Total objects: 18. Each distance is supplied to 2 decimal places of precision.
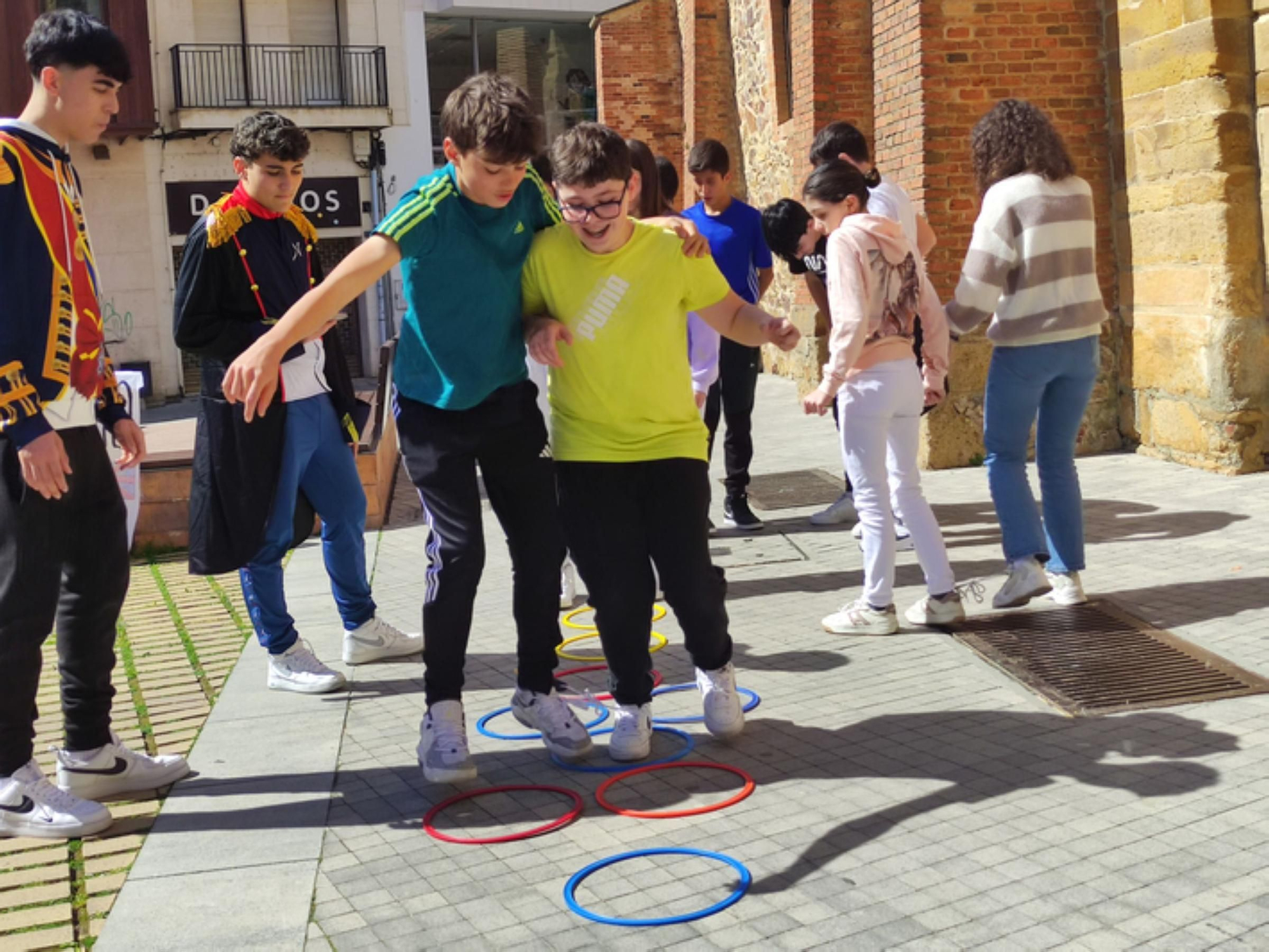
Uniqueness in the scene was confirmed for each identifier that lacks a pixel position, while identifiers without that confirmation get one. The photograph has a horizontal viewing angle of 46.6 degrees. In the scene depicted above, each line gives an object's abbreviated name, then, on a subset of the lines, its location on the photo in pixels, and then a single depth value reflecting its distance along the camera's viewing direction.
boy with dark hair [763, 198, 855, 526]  6.57
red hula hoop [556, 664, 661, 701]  5.79
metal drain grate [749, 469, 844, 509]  9.46
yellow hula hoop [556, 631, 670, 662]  6.04
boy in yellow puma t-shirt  4.50
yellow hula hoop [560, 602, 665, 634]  6.45
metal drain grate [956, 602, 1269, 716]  4.96
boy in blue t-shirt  8.09
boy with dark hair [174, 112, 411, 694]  5.42
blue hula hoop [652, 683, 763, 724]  5.03
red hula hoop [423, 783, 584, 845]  4.03
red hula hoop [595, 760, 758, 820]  4.13
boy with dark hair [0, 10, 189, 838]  4.02
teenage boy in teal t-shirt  4.18
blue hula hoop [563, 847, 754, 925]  3.44
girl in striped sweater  6.02
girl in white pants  5.62
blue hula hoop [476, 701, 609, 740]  4.95
